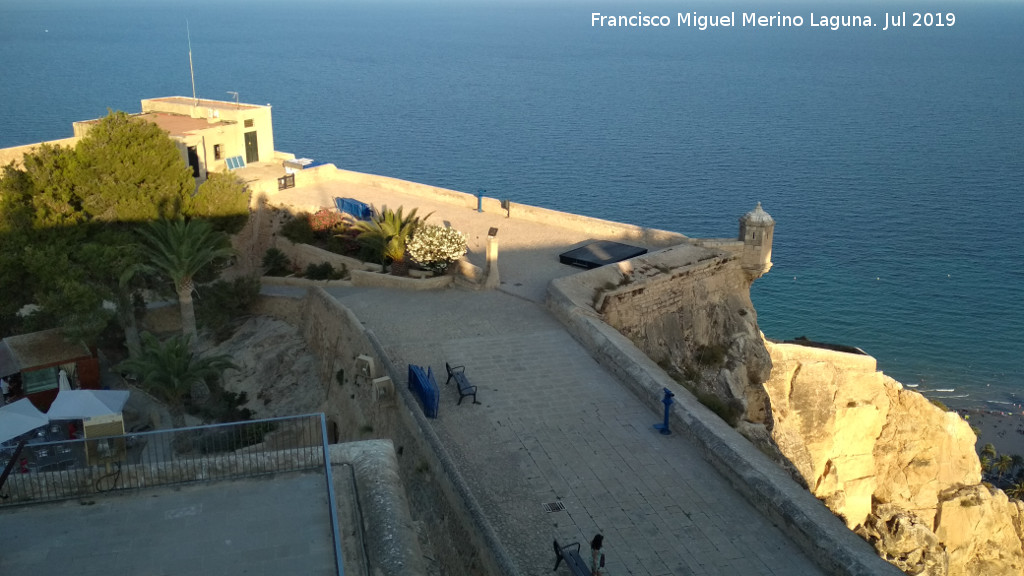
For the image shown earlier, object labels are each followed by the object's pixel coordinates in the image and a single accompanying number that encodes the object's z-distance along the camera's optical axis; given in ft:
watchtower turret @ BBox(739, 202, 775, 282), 80.33
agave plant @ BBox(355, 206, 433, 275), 77.30
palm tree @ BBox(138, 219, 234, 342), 72.28
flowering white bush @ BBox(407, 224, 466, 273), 72.79
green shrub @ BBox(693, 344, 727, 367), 74.08
